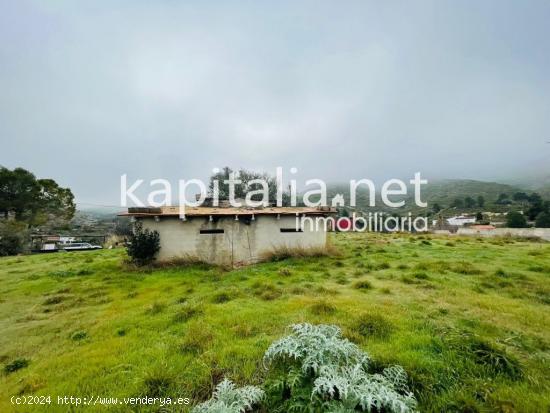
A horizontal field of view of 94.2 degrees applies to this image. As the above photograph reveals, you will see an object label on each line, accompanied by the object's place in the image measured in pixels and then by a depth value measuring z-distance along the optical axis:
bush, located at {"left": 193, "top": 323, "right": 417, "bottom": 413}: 2.34
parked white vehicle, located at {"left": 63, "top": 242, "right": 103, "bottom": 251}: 28.12
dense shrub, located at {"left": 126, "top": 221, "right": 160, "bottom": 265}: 11.48
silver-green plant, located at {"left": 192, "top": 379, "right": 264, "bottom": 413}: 2.50
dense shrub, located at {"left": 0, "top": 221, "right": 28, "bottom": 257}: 21.95
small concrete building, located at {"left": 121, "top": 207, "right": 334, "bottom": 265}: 11.98
